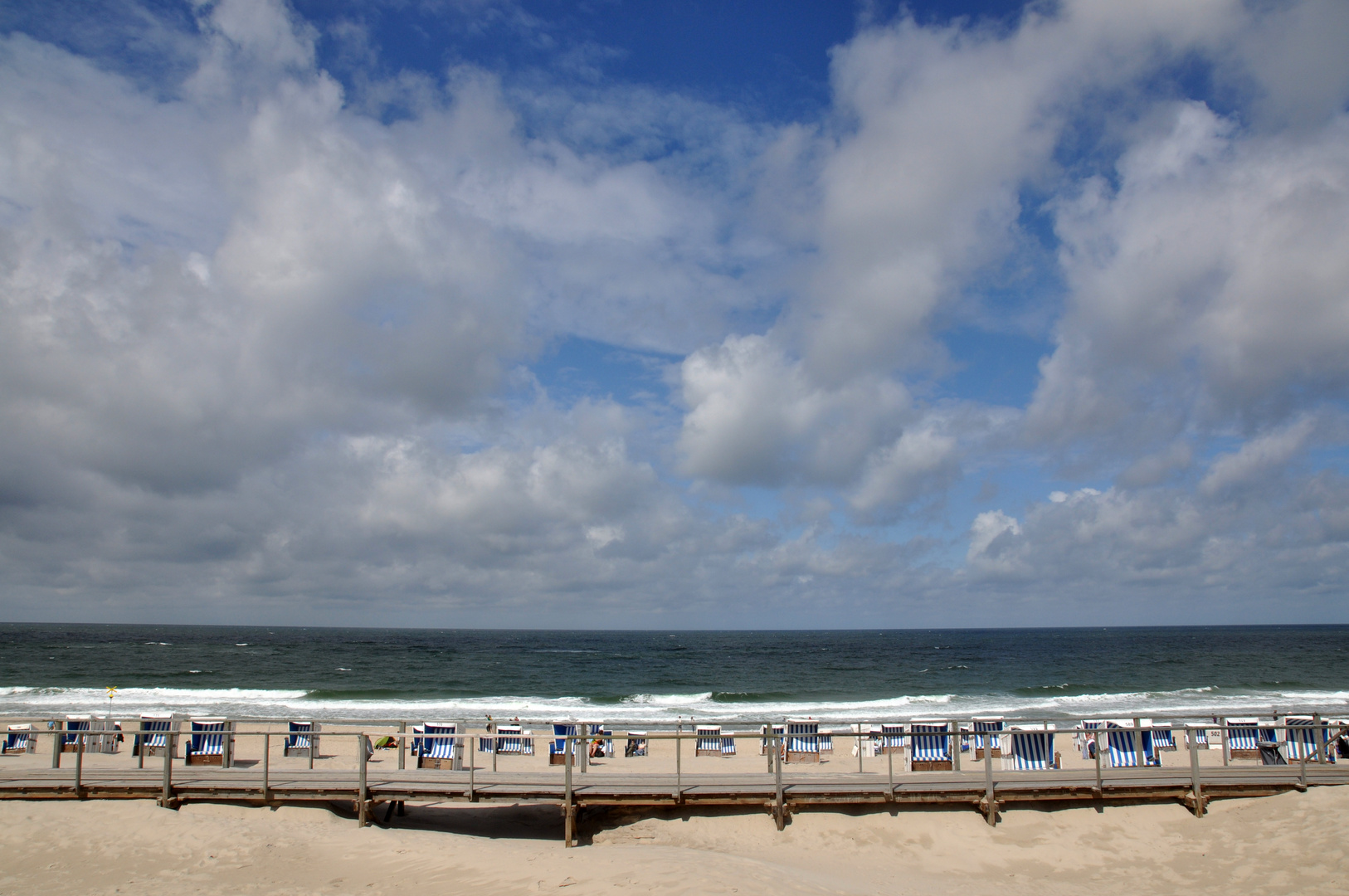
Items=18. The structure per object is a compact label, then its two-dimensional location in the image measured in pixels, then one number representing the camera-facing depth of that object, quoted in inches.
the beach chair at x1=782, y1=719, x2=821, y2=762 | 754.2
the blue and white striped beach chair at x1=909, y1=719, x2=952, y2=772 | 585.0
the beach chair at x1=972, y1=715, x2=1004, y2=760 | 653.9
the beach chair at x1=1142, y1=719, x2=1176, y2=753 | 721.0
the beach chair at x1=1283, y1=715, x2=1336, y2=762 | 541.8
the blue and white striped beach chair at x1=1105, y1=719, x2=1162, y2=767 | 561.6
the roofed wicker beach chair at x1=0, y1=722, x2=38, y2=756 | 759.7
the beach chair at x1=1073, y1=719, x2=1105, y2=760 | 701.8
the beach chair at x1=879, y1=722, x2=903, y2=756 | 550.3
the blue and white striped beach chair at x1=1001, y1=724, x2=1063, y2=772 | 564.1
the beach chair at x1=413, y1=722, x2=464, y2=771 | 646.5
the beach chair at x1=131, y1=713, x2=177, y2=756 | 757.3
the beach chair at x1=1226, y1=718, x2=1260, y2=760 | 716.7
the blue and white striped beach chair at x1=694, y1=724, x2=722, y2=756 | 797.2
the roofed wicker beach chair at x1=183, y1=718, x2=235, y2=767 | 645.3
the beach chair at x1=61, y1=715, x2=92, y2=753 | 812.5
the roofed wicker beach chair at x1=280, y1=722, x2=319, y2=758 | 723.1
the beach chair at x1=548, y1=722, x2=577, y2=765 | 752.4
